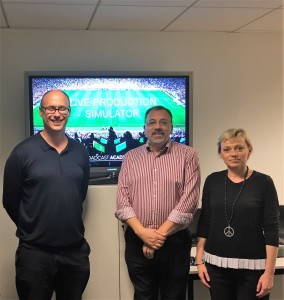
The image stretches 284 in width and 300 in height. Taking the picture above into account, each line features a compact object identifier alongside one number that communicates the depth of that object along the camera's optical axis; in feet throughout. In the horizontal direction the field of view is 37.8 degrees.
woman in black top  6.93
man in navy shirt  7.37
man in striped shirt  7.89
